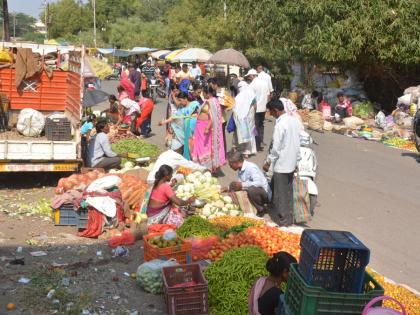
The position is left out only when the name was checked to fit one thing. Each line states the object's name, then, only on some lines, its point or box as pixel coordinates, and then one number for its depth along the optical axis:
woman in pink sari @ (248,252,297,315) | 4.46
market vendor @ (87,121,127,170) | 11.13
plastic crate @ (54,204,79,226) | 8.84
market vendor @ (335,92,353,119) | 20.20
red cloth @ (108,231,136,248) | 8.00
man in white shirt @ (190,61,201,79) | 27.13
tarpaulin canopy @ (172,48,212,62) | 31.21
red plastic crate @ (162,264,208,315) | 5.68
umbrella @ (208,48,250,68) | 21.92
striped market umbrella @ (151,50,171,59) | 45.98
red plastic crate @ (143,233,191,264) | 6.69
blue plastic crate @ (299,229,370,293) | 3.82
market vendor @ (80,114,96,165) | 11.81
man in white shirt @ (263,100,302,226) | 8.52
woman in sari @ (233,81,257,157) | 13.22
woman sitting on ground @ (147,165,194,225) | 7.98
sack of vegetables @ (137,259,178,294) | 6.40
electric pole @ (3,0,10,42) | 29.88
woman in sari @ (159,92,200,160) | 11.91
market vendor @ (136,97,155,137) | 15.54
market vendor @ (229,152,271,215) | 9.22
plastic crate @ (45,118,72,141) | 11.16
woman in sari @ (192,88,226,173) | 11.34
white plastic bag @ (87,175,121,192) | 8.90
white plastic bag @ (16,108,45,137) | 11.78
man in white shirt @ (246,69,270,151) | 14.51
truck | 12.19
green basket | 3.73
